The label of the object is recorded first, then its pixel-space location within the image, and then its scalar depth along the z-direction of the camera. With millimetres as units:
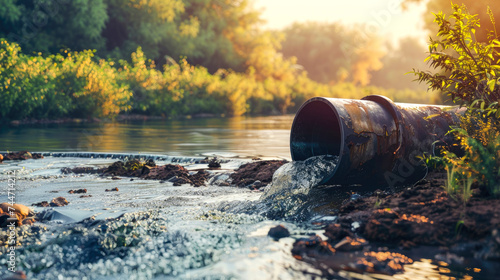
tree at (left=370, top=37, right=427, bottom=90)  123419
